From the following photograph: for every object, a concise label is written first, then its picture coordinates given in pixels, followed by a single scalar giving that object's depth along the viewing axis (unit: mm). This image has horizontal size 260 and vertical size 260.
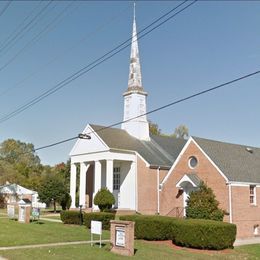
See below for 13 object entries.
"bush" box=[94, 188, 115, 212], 35719
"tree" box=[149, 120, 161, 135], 77062
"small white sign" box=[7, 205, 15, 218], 34453
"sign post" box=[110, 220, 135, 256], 17141
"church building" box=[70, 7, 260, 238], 28312
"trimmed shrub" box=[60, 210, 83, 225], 29938
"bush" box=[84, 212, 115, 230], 27094
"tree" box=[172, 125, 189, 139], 84625
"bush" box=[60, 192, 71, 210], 44125
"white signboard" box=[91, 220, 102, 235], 18909
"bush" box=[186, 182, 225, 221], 26844
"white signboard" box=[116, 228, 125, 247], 17391
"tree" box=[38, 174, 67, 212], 44250
